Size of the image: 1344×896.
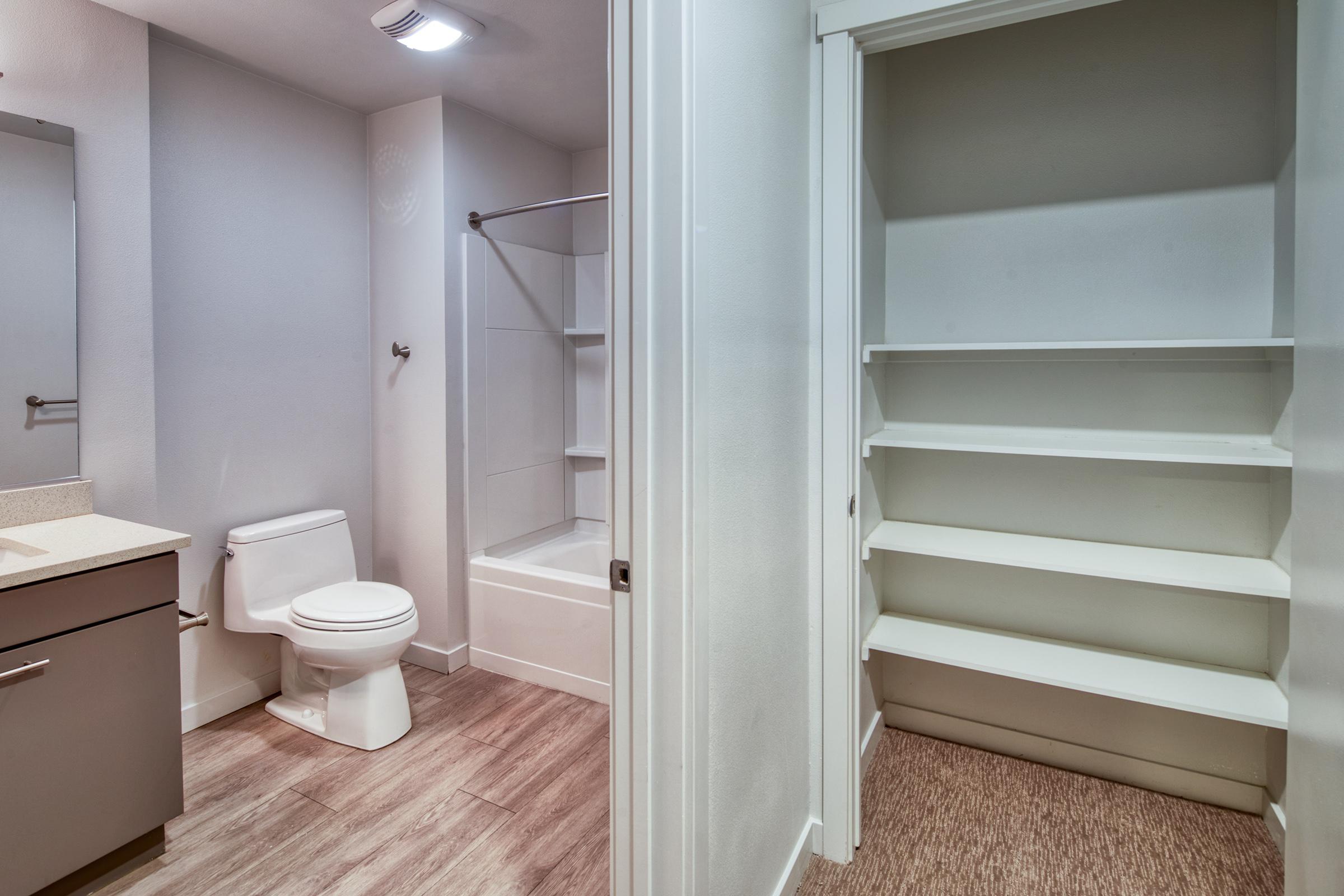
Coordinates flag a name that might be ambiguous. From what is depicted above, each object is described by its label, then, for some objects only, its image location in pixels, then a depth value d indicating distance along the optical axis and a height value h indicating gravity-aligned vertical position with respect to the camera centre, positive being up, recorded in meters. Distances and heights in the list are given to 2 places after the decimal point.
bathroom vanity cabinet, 1.50 -0.69
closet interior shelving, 1.84 +0.12
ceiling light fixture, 1.99 +1.22
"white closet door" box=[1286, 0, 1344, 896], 1.10 -0.10
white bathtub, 2.63 -0.78
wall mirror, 1.91 +0.37
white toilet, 2.25 -0.65
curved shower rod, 2.54 +0.87
